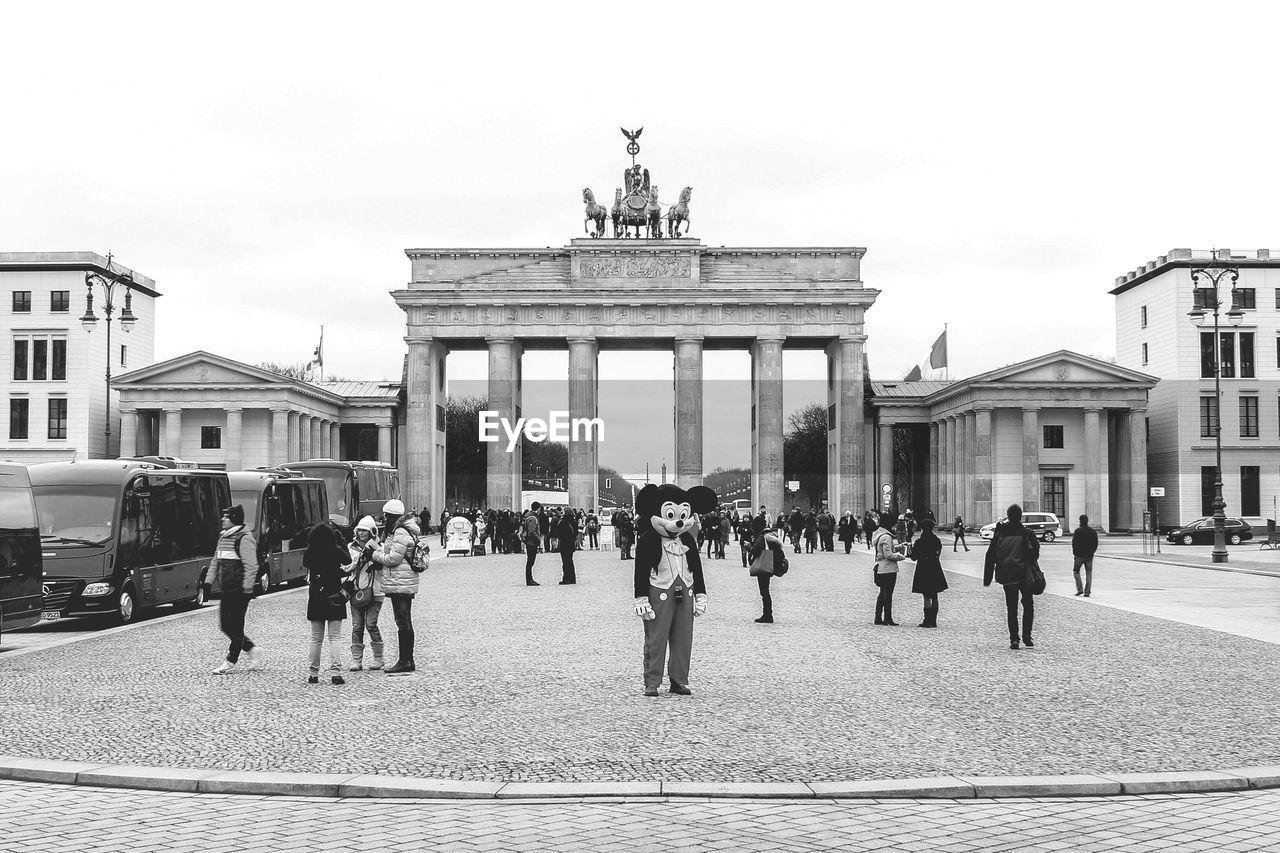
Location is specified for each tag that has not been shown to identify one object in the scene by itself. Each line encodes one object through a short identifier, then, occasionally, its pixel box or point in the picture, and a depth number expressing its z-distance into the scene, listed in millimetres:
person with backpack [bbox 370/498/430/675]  15242
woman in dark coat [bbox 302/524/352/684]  14430
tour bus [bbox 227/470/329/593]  31359
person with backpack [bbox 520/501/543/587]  32291
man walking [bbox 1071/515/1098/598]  27438
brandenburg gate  83500
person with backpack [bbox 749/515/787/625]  20734
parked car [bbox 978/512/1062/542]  64875
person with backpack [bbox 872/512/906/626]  20969
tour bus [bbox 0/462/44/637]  17797
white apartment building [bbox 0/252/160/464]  81625
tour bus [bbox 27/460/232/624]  22250
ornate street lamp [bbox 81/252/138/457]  41219
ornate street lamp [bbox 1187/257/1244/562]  43250
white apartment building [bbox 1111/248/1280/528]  77875
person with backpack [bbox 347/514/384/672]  15406
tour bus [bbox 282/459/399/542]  50750
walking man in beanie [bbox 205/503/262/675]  15414
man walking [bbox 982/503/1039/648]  17750
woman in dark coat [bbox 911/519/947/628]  20125
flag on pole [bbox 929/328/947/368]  86438
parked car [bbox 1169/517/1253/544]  61000
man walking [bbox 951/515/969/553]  55206
